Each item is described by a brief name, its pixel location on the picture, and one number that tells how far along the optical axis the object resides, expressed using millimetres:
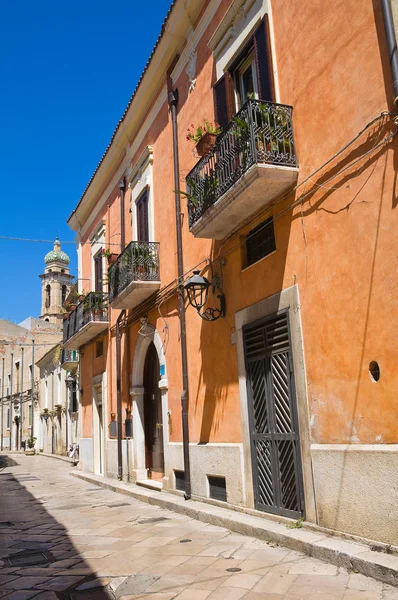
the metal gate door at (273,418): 6521
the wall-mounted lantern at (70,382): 26966
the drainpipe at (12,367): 48062
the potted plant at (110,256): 13734
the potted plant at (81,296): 16516
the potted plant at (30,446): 36219
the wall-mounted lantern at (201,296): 8444
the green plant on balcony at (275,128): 6578
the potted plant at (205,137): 8141
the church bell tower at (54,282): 60750
